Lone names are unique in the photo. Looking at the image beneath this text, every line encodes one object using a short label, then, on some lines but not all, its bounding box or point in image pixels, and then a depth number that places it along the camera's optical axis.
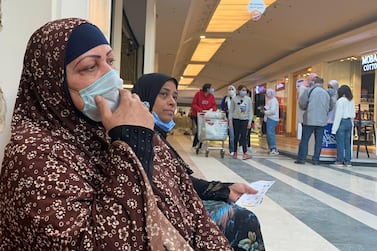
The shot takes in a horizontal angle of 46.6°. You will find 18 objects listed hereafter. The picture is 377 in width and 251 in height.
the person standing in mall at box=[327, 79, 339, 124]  8.09
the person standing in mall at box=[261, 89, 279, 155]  9.45
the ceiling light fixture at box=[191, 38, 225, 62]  16.74
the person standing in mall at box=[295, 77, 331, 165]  7.63
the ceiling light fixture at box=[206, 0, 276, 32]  10.59
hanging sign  8.08
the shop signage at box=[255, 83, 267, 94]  23.67
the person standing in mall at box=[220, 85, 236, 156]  8.54
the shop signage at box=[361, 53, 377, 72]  12.42
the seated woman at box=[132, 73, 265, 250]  1.62
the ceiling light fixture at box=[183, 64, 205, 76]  24.73
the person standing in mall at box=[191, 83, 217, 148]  8.93
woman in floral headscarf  0.88
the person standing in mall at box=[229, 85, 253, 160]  8.25
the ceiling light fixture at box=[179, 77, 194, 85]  33.64
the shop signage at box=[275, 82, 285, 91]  20.47
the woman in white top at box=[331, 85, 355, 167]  7.59
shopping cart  7.96
